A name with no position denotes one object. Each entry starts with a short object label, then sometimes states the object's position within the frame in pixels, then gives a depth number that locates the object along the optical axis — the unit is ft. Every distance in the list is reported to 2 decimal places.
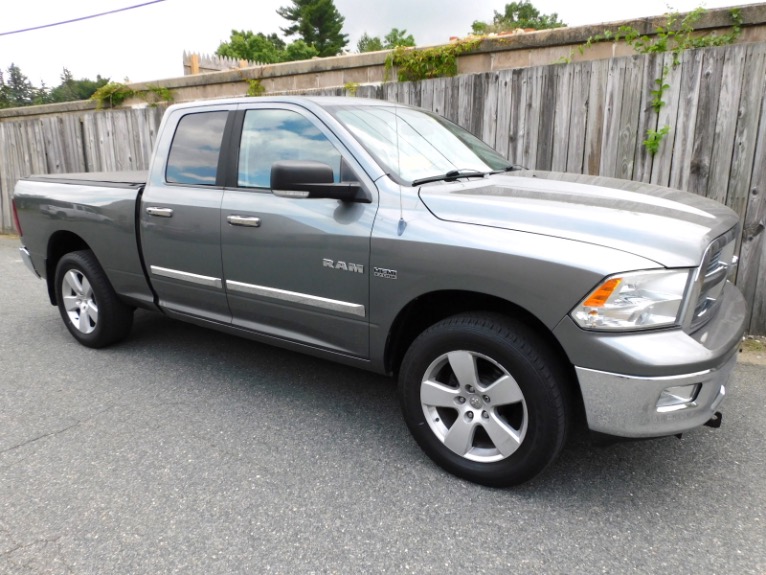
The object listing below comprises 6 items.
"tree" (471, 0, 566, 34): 176.86
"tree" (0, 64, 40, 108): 227.61
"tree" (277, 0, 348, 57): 162.30
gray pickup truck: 7.55
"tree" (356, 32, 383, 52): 159.91
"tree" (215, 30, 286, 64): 160.97
